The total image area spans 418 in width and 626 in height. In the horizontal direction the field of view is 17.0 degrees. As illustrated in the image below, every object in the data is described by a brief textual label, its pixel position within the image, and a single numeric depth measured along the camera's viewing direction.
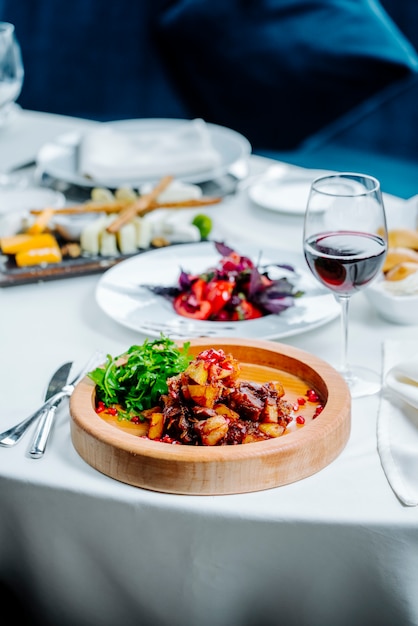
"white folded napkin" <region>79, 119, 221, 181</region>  2.02
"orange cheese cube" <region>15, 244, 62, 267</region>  1.68
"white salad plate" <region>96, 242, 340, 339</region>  1.47
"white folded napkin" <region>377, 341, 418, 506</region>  1.22
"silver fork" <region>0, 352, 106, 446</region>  1.29
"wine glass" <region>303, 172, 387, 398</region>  1.34
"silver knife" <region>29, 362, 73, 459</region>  1.27
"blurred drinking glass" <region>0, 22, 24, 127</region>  2.00
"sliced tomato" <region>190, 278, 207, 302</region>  1.52
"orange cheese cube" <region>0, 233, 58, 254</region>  1.70
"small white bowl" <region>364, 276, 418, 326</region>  1.49
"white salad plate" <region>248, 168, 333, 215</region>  1.89
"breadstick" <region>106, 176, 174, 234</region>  1.73
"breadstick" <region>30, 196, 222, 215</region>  1.81
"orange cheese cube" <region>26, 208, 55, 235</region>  1.75
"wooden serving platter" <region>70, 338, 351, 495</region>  1.19
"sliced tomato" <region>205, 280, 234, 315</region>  1.51
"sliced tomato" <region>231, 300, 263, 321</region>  1.51
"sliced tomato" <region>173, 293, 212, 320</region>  1.51
